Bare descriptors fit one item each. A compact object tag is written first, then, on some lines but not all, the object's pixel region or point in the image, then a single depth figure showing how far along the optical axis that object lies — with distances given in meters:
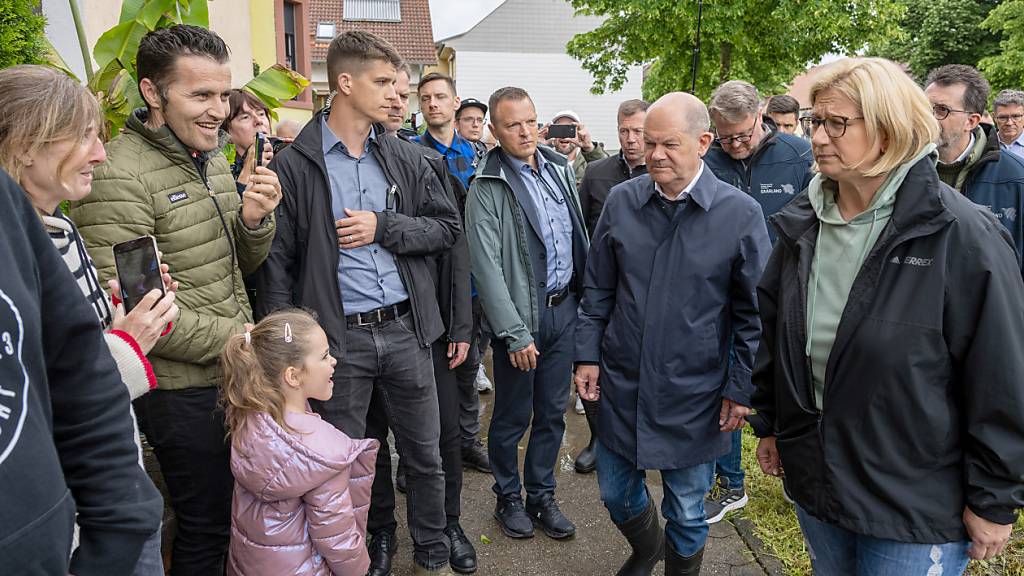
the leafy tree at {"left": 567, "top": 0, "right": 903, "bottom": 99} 18.12
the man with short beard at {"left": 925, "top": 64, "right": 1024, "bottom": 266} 3.95
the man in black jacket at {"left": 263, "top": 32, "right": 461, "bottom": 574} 3.04
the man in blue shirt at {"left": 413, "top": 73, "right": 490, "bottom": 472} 4.75
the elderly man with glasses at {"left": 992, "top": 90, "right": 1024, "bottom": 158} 6.84
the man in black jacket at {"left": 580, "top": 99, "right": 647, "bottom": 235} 5.02
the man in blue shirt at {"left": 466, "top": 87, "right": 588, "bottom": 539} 3.78
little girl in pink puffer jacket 2.57
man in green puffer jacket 2.47
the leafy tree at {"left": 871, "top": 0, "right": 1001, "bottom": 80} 27.77
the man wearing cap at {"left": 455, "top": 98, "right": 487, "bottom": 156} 5.79
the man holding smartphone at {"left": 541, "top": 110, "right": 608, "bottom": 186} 6.80
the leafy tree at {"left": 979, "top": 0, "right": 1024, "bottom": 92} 23.16
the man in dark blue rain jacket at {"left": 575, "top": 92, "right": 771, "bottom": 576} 2.93
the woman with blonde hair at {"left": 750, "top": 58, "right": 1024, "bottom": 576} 1.88
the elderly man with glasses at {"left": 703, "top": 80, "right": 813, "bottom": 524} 4.67
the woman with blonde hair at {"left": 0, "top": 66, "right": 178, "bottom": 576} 1.71
